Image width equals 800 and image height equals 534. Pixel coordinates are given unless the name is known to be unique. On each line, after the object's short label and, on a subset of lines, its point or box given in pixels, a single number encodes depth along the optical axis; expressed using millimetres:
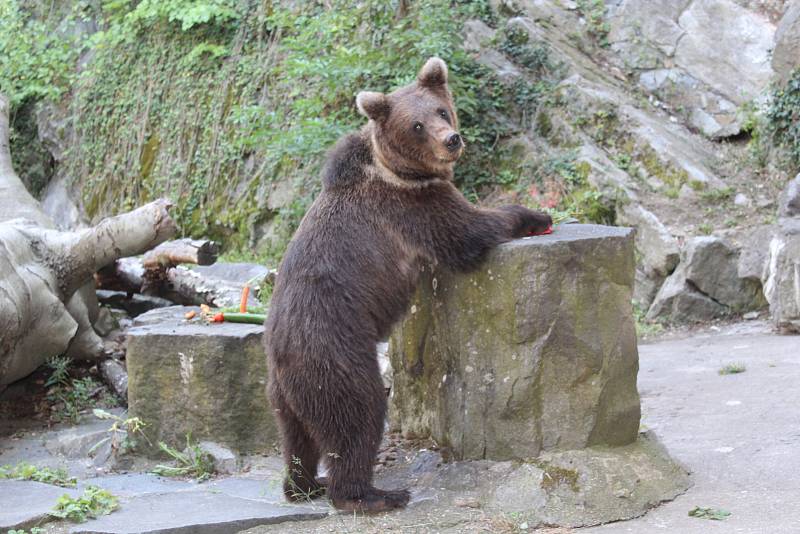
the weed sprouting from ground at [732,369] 7391
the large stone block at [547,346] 4633
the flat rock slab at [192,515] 4332
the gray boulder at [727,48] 13219
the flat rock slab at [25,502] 4477
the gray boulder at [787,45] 11711
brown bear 4562
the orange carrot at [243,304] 6613
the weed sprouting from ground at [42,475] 5574
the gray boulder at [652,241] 10930
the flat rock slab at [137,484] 5383
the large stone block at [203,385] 6062
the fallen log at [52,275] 7312
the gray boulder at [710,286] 10352
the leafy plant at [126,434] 6227
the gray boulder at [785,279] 8883
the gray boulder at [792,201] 10094
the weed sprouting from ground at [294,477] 4879
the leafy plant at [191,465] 5910
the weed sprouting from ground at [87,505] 4512
